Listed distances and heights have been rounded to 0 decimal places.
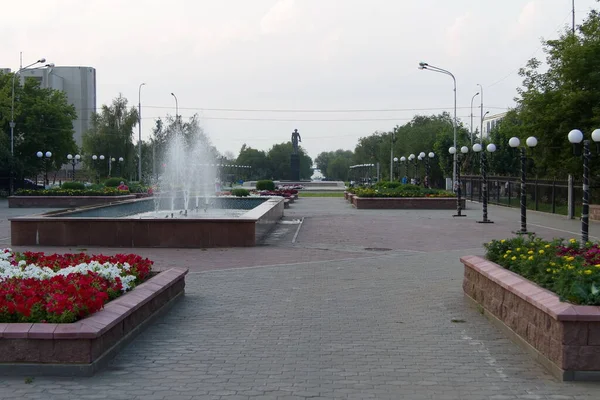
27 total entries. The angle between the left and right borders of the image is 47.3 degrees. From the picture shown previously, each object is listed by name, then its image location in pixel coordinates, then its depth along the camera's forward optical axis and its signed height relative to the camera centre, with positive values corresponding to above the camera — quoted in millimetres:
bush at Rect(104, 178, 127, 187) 44875 -214
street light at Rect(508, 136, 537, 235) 19767 +141
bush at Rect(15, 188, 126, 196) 36594 -721
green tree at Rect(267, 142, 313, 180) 111312 +3111
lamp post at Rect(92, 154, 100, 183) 66050 +1153
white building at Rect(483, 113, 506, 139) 104562 +9560
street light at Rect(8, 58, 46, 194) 44125 +1974
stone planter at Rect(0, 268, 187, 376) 5754 -1438
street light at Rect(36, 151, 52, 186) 42938 +1295
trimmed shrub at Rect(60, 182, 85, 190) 38431 -411
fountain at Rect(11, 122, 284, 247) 15977 -1232
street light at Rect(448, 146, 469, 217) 27681 -1015
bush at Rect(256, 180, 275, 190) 48031 -428
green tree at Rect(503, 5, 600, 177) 23500 +2950
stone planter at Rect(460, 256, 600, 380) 5641 -1336
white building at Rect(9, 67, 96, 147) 105188 +13929
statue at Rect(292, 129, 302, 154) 78062 +4563
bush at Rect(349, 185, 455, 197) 35594 -681
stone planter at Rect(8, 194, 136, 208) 35812 -1170
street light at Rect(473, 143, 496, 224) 23091 -243
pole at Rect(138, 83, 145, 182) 55756 +4111
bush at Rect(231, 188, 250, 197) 31592 -632
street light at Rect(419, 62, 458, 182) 42256 +7031
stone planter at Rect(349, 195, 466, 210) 34406 -1207
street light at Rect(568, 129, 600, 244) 13570 -96
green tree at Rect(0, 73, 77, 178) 51219 +4277
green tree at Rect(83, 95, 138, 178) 67250 +4035
